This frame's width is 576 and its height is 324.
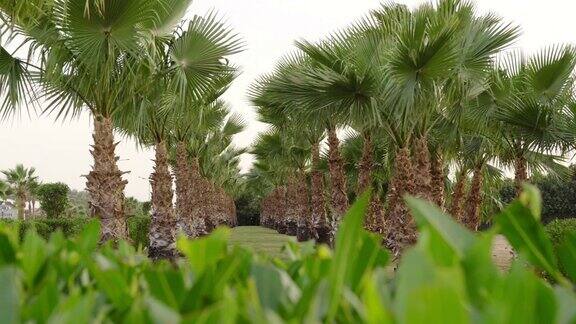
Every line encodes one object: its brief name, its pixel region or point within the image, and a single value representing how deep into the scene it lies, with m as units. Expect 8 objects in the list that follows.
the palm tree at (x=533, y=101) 10.46
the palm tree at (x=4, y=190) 39.31
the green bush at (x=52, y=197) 29.25
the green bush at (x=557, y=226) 8.95
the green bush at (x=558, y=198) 31.41
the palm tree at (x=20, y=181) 43.47
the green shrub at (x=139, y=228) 18.97
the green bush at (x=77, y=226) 16.68
